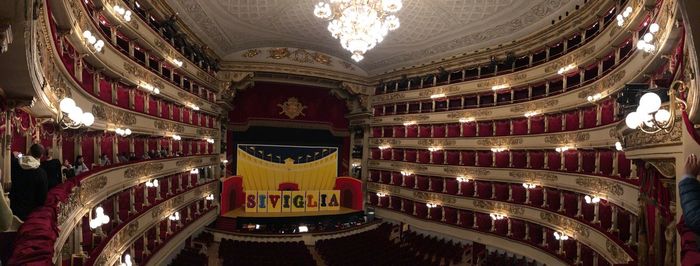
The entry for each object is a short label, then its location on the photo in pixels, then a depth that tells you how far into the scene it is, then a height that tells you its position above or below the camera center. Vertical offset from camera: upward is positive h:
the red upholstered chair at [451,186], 21.73 -3.27
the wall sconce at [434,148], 22.62 -1.13
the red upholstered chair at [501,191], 18.92 -3.10
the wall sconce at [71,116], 4.78 +0.12
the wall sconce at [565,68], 14.65 +2.51
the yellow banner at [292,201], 22.33 -4.51
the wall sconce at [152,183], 12.63 -1.95
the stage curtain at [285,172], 24.94 -3.11
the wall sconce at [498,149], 18.82 -0.94
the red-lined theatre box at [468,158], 20.90 -1.56
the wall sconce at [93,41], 7.96 +1.86
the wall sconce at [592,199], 12.07 -2.18
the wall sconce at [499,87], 18.90 +2.24
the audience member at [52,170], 5.52 -0.68
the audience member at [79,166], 7.82 -0.88
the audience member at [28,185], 4.29 -0.71
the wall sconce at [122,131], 10.16 -0.15
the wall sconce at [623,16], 10.12 +3.20
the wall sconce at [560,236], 13.98 -3.98
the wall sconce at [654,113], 3.62 +0.21
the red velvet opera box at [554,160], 15.75 -1.23
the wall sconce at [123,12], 10.47 +3.20
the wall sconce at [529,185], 16.87 -2.48
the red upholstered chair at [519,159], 17.84 -1.34
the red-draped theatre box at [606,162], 12.29 -0.99
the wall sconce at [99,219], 7.25 -1.86
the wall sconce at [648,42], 6.18 +1.68
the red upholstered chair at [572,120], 14.52 +0.44
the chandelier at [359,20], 10.64 +3.12
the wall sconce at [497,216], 18.51 -4.26
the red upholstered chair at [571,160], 14.51 -1.14
